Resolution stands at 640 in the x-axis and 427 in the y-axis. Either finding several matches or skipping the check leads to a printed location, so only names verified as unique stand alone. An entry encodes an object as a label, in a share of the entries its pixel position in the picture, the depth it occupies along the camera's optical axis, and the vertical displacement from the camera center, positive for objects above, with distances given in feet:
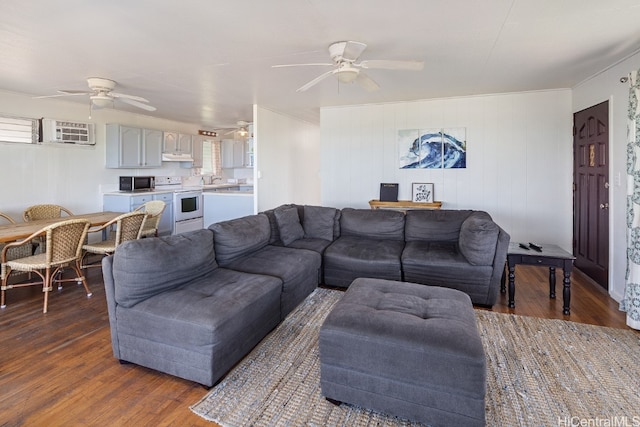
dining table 10.34 -0.63
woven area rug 5.83 -3.44
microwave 19.80 +1.48
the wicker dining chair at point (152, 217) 15.24 -0.41
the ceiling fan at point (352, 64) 8.96 +3.91
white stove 21.30 +0.23
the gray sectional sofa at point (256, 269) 6.70 -1.73
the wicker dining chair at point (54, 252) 10.30 -1.39
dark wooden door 11.85 +0.58
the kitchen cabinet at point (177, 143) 22.45 +4.40
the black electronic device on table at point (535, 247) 10.55 -1.26
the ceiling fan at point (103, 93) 12.62 +4.36
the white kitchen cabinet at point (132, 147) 19.10 +3.58
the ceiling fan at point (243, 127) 22.56 +5.51
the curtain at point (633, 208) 8.99 -0.03
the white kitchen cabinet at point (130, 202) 18.83 +0.33
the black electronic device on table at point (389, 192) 17.63 +0.77
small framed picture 17.30 +0.77
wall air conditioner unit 16.33 +3.78
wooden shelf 16.72 +0.12
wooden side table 9.70 -1.57
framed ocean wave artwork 16.81 +2.97
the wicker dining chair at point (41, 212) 14.37 -0.18
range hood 22.50 +3.44
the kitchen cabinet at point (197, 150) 24.87 +4.25
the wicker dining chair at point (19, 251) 12.18 -1.57
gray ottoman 5.19 -2.49
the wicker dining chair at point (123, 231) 12.48 -0.88
